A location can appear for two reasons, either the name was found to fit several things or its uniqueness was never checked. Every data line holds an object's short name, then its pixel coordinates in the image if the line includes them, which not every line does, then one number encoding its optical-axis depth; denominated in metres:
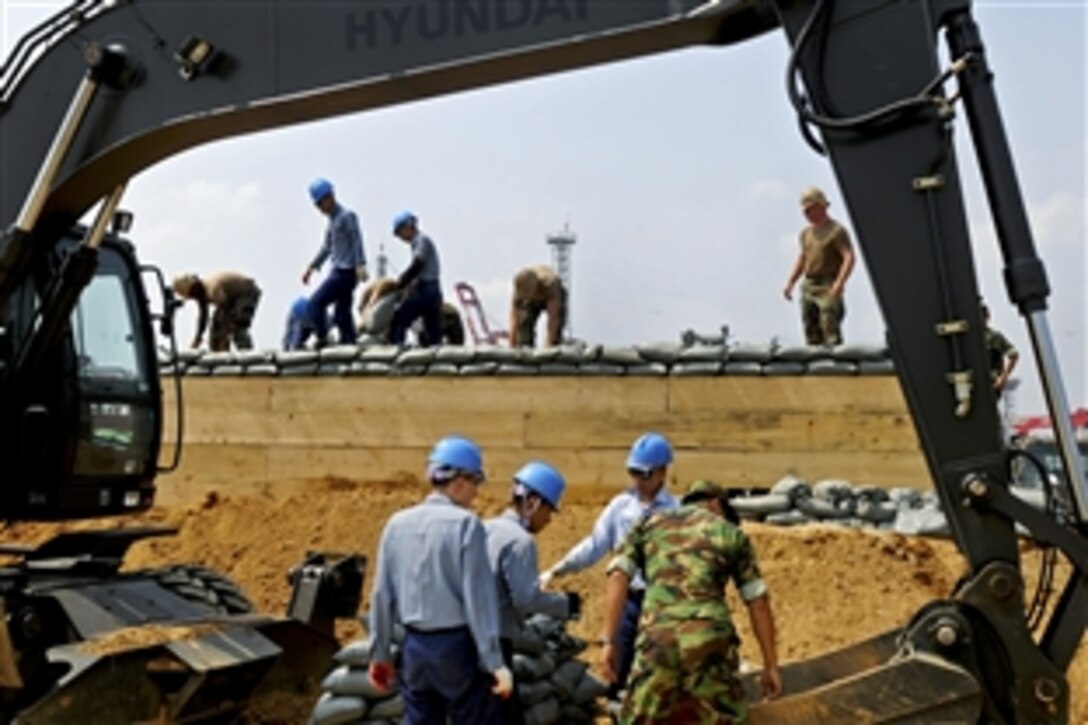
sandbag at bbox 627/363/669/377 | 11.87
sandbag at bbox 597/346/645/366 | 11.96
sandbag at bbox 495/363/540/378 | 12.30
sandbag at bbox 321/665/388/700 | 6.42
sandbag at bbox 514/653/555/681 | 6.46
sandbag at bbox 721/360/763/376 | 11.56
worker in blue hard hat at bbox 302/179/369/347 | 13.40
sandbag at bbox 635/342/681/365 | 11.87
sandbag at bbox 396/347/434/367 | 12.70
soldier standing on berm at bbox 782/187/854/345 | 12.09
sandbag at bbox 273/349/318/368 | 13.20
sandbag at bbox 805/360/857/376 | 11.34
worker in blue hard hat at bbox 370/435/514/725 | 5.43
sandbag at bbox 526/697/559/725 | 6.47
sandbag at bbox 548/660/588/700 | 6.75
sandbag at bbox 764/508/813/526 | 11.11
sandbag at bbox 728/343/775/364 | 11.53
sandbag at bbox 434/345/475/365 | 12.54
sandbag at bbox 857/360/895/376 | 11.23
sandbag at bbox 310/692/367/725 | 6.43
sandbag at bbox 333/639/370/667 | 6.43
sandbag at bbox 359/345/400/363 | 12.94
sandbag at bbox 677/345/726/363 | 11.69
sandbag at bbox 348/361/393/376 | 12.91
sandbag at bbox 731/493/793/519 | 11.14
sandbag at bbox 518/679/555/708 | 6.43
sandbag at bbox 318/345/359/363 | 13.09
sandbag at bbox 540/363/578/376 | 12.17
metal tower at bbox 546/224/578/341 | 34.88
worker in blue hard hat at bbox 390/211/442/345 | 13.45
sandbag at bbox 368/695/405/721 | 6.42
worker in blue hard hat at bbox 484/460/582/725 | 5.72
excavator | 4.91
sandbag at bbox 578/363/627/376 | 11.99
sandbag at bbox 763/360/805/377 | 11.48
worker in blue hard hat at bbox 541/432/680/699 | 7.30
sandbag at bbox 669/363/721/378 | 11.67
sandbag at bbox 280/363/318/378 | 13.18
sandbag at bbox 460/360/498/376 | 12.41
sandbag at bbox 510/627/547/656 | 6.53
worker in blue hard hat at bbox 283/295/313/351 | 14.23
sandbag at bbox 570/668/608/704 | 6.93
